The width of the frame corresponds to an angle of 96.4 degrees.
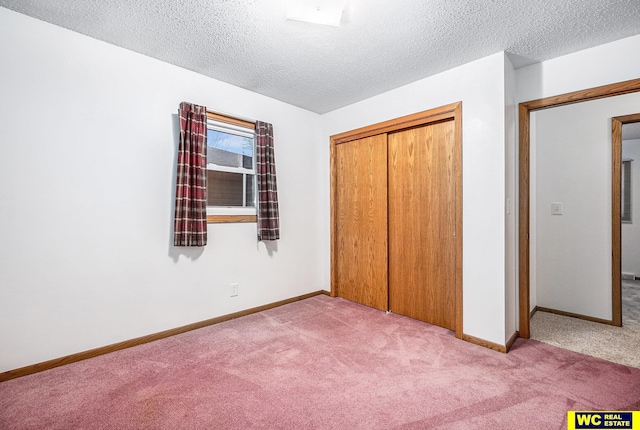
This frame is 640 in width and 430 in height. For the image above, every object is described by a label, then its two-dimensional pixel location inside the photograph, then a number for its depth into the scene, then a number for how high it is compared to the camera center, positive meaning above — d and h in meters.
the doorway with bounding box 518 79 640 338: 2.40 +0.05
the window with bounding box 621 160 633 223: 4.57 +0.36
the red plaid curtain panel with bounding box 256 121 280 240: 3.00 +0.32
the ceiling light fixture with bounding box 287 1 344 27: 1.70 +1.24
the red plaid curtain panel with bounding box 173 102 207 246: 2.40 +0.32
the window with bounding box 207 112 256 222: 2.79 +0.48
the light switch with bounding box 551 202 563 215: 3.13 +0.09
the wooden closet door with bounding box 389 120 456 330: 2.59 -0.07
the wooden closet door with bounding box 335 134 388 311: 3.13 -0.05
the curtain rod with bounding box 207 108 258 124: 2.71 +1.01
